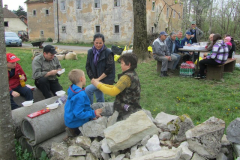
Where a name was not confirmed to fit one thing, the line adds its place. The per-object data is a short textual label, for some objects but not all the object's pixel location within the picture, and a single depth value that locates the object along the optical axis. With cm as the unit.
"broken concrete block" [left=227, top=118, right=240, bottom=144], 270
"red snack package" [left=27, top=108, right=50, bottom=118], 345
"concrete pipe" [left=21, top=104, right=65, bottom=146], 337
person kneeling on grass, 325
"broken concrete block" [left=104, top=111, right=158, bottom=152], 280
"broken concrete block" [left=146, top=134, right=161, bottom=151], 268
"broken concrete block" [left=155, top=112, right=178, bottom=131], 332
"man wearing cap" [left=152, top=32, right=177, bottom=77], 795
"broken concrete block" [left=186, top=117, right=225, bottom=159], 256
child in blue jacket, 324
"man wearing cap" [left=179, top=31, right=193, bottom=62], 926
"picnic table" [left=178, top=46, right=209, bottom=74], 774
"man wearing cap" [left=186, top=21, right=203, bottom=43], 991
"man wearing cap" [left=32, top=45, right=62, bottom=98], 476
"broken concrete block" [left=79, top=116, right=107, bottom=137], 328
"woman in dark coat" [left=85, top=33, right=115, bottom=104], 435
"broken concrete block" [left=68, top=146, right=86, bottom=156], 310
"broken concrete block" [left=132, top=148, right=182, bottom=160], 234
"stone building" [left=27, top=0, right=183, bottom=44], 2730
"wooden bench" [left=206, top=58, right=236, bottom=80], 725
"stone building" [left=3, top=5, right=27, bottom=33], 4612
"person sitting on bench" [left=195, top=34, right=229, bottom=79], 695
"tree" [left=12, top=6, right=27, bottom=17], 6883
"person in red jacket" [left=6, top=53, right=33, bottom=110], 447
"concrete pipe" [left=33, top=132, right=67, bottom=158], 342
